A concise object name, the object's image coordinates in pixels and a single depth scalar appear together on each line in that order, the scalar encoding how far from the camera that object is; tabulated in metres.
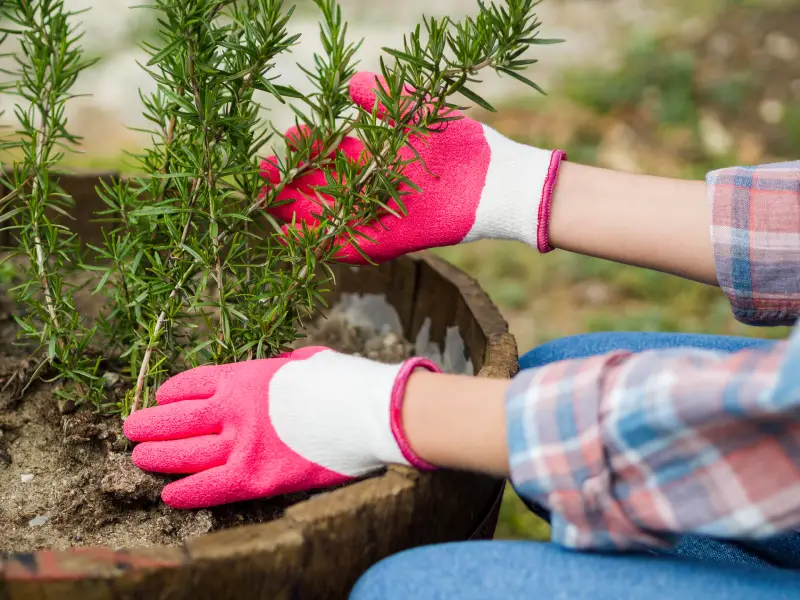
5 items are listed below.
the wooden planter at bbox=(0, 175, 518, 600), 0.73
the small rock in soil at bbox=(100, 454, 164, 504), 1.04
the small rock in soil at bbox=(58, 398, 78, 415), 1.17
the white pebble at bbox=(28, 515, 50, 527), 1.04
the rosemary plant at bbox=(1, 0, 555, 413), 0.97
